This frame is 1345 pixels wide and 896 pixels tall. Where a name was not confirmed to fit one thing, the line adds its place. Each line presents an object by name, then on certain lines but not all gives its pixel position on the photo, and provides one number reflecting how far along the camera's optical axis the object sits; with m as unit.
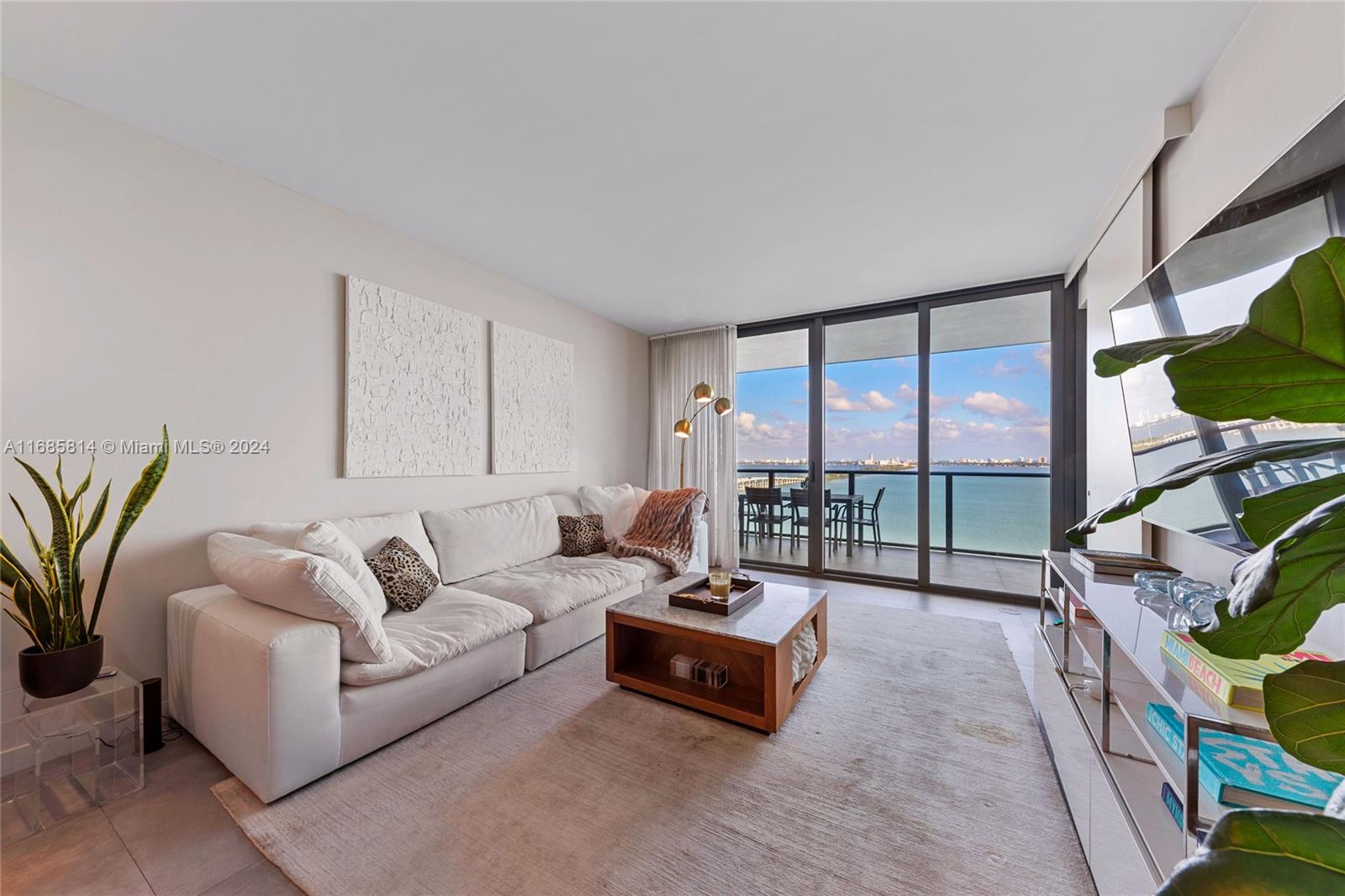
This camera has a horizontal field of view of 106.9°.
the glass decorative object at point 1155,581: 1.74
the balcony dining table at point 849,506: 4.84
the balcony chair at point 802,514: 4.81
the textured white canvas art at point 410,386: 2.85
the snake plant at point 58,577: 1.67
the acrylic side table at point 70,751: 1.64
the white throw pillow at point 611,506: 4.14
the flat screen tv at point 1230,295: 1.09
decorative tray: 2.37
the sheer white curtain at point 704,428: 4.94
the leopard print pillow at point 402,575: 2.45
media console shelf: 1.00
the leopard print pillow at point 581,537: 3.73
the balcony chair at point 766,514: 5.05
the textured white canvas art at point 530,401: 3.71
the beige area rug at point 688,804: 1.38
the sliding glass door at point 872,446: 4.48
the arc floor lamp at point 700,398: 3.76
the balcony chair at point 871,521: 4.82
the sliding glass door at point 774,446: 4.90
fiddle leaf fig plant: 0.34
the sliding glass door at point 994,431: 3.88
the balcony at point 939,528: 4.12
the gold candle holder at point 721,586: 2.48
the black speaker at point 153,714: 1.91
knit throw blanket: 3.69
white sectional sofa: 1.65
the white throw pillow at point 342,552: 2.11
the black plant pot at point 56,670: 1.63
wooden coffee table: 2.04
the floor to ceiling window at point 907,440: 3.97
